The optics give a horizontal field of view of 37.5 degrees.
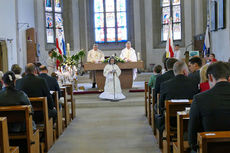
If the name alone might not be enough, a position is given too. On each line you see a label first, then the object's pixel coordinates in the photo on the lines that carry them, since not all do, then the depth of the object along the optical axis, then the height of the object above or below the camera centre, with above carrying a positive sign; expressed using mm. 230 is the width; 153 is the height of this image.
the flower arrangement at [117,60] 11288 -12
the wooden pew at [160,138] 5449 -1287
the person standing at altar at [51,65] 12752 -137
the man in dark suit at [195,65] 5686 -123
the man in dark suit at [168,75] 5609 -278
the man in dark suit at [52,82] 6699 -409
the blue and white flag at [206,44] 12854 +509
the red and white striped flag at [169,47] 11539 +391
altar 11367 -402
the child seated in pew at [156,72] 7207 -285
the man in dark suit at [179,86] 4742 -391
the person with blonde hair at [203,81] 4590 -323
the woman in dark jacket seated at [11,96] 4336 -438
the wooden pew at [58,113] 6312 -976
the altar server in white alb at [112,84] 10164 -728
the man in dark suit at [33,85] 5617 -387
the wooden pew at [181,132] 3711 -833
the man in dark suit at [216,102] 2785 -369
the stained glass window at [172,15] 17500 +2240
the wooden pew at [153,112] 6363 -1010
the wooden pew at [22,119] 4219 -725
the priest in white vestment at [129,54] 12776 +207
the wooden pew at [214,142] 2509 -631
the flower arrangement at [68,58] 10273 +88
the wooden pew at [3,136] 3285 -728
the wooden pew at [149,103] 7284 -952
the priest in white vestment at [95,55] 12531 +190
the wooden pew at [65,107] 7285 -999
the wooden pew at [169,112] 4469 -732
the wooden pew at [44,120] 5230 -931
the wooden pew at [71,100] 8078 -944
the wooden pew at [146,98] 8171 -959
